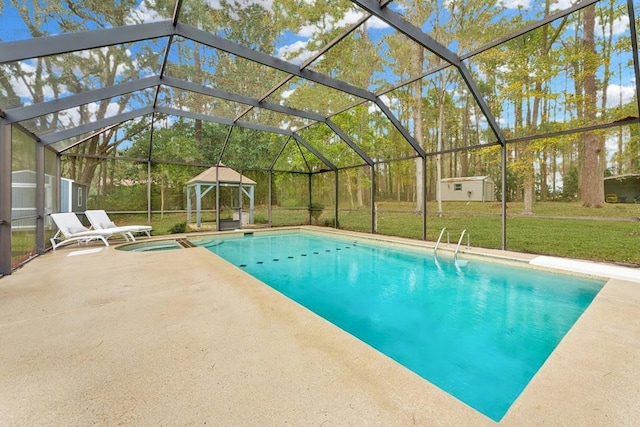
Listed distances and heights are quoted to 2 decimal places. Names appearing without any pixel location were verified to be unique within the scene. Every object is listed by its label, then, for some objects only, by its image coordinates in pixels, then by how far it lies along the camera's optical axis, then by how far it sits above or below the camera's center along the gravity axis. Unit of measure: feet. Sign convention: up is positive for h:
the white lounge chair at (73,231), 22.82 -1.83
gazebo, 38.34 +3.70
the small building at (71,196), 26.22 +1.49
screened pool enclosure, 14.29 +9.12
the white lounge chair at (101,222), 26.89 -1.12
